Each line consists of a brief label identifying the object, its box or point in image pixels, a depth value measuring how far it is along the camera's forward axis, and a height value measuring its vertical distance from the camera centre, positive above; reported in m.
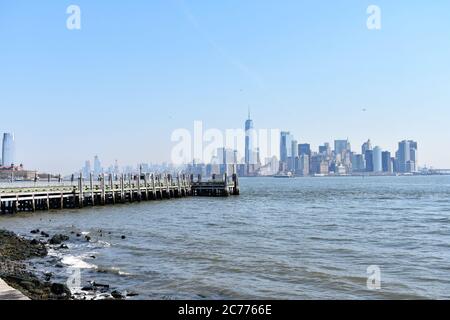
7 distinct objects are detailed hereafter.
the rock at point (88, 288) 15.47 -3.93
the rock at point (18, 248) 21.12 -3.79
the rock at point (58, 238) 26.14 -3.94
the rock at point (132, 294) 14.98 -4.03
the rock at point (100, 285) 16.03 -3.96
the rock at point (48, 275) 16.81 -3.86
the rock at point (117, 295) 14.28 -3.87
